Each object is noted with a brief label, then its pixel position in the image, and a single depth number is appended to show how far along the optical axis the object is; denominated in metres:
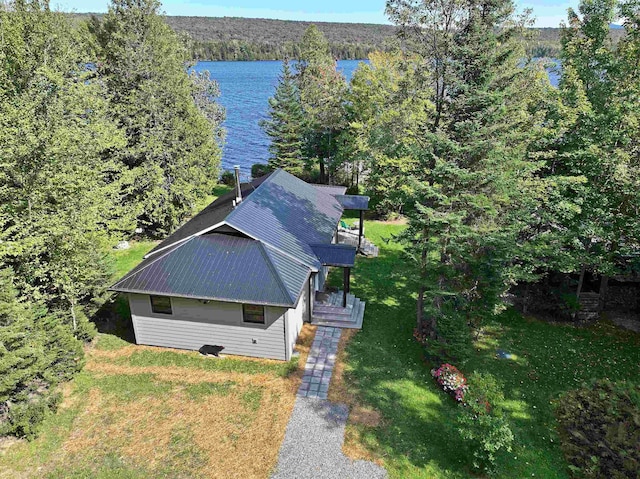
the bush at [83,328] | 14.28
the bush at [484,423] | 9.84
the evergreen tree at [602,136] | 14.47
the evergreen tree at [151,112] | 21.78
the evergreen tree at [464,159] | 12.34
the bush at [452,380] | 12.71
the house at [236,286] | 13.84
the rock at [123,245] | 24.06
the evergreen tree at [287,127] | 34.66
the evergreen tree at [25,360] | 10.23
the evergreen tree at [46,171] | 11.74
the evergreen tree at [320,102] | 33.06
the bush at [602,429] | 9.93
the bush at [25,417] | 10.71
